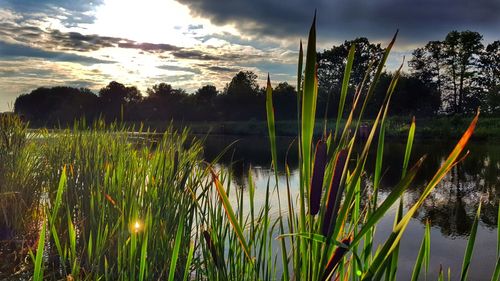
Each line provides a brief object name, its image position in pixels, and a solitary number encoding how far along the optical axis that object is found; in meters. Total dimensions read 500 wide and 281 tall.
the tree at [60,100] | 62.53
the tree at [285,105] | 56.44
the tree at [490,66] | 52.53
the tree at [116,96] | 68.50
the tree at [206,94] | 62.62
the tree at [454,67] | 51.69
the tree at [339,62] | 61.35
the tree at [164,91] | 64.81
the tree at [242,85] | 58.84
